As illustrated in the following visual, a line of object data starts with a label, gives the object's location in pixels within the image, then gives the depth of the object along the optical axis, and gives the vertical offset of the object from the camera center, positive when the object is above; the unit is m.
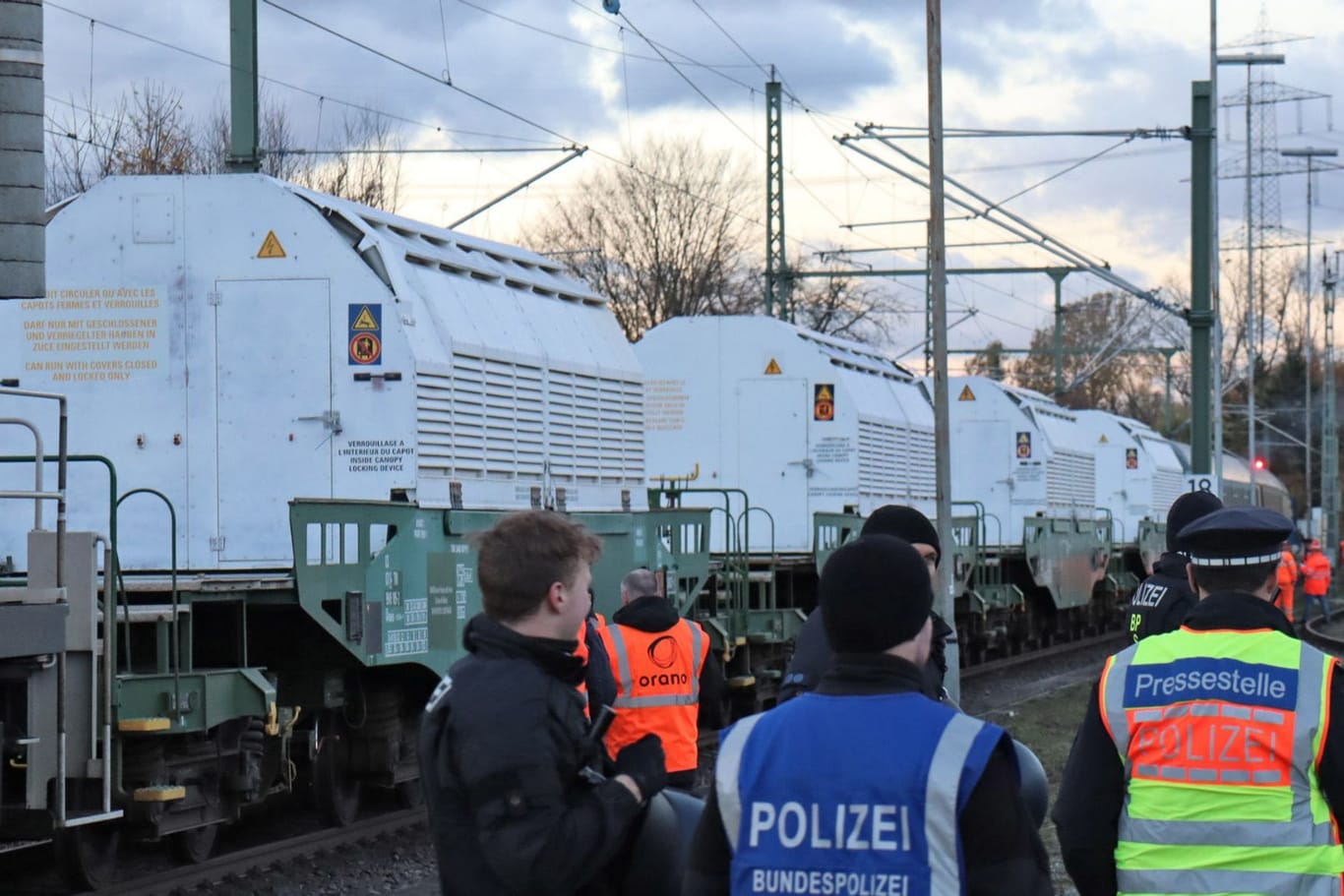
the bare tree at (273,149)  36.47 +6.31
